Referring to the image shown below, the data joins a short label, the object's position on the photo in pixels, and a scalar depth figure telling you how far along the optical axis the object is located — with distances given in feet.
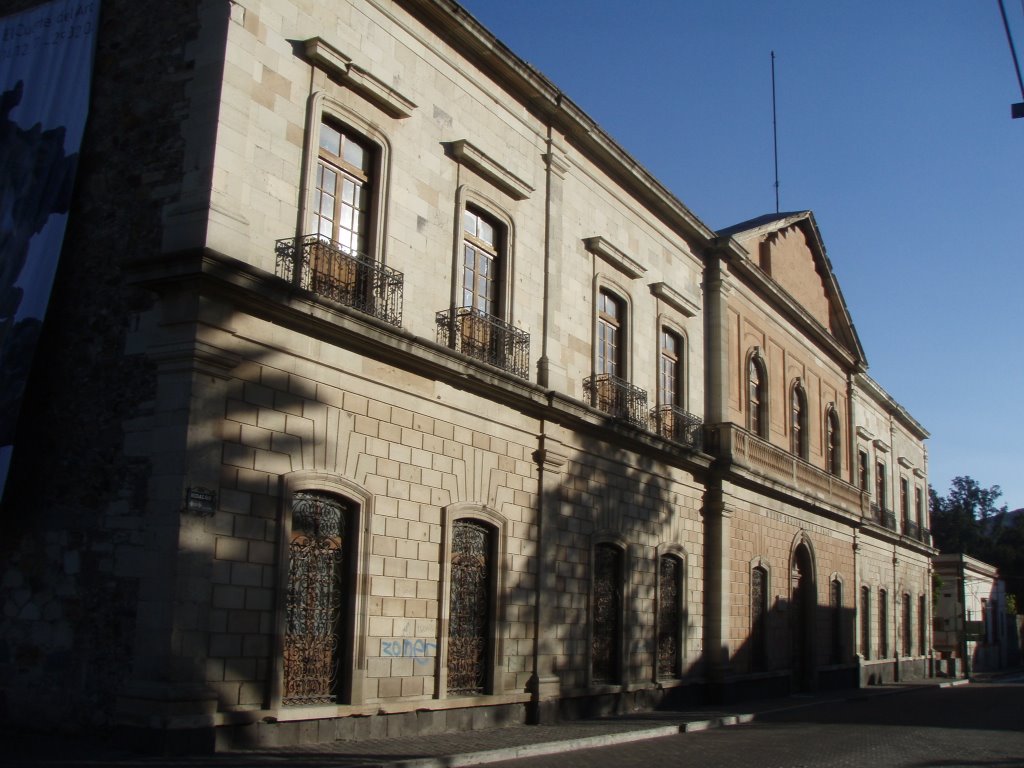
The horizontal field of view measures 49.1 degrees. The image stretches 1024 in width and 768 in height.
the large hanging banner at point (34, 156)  39.70
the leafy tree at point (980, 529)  244.01
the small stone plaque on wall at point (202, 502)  35.22
